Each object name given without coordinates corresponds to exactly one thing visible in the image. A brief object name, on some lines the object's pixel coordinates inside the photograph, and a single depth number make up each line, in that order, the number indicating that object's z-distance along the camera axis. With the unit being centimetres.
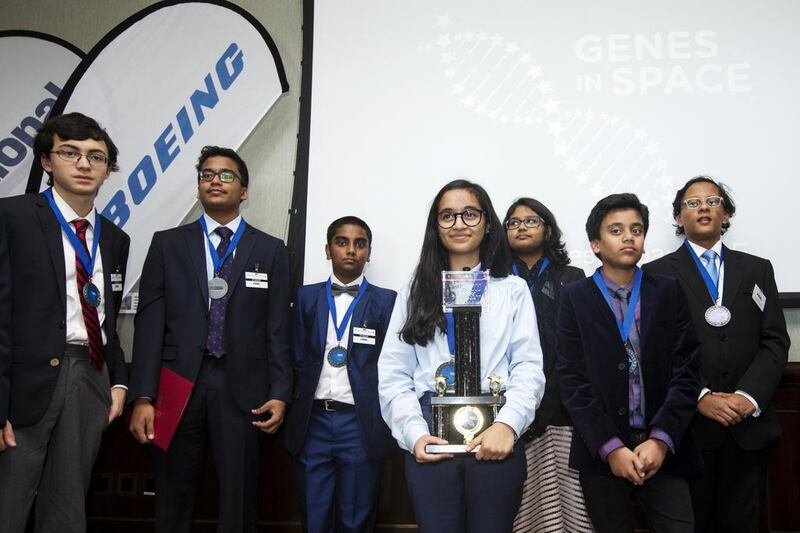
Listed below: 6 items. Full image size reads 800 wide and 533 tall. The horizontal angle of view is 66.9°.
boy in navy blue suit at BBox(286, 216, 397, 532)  243
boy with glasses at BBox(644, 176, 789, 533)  222
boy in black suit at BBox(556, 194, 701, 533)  181
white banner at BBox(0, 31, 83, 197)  359
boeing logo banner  335
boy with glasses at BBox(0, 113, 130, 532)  191
